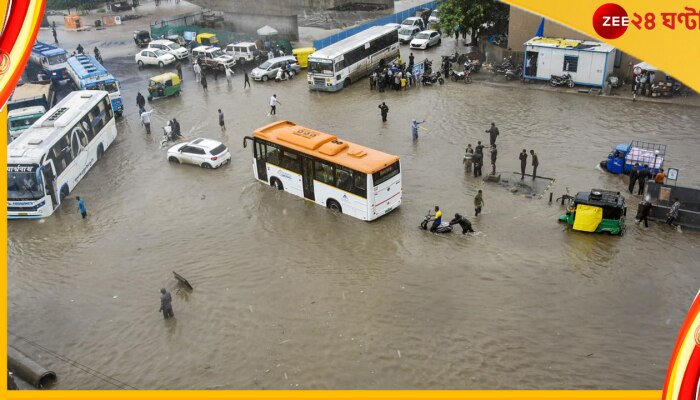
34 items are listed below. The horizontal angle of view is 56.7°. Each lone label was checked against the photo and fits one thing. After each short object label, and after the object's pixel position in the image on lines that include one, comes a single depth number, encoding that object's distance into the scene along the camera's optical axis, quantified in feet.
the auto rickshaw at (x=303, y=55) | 139.23
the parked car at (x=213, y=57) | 139.33
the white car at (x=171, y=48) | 149.14
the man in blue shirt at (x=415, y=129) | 95.66
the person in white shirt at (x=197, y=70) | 131.15
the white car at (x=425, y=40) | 147.13
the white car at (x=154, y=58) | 147.33
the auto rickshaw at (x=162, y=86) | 123.02
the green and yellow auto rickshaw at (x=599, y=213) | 67.21
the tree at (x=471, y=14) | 130.52
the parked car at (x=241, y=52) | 144.25
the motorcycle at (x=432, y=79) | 121.80
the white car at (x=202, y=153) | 90.89
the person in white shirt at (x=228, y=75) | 131.54
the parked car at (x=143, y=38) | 170.30
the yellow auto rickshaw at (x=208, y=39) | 159.12
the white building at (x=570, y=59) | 112.11
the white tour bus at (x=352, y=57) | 121.70
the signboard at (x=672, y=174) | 73.36
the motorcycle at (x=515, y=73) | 121.76
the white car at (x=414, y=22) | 160.86
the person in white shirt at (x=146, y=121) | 106.63
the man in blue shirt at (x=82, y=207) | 79.68
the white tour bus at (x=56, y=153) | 80.23
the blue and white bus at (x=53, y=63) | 139.74
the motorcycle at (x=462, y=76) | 122.01
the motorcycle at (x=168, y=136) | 102.42
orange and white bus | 73.26
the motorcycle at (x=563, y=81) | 115.24
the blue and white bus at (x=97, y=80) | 117.50
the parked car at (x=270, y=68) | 132.05
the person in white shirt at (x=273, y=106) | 111.24
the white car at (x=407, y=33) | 154.98
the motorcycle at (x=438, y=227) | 70.49
